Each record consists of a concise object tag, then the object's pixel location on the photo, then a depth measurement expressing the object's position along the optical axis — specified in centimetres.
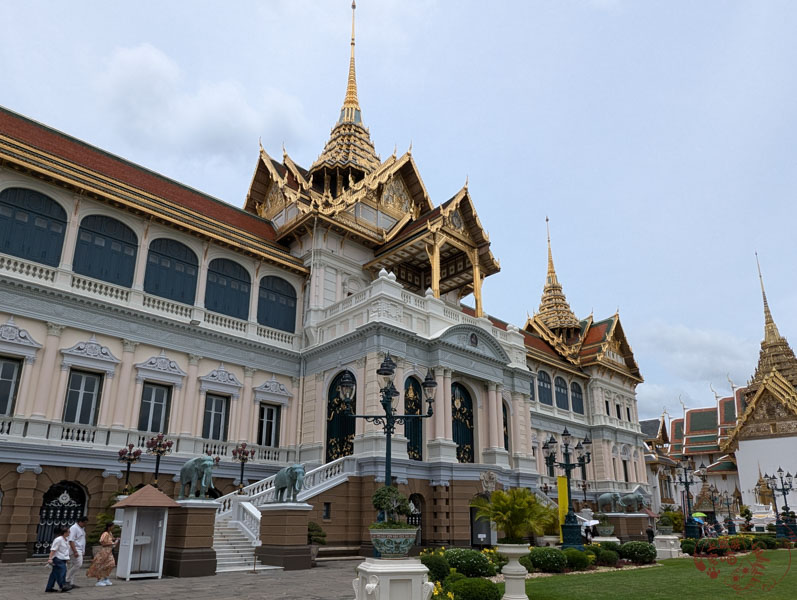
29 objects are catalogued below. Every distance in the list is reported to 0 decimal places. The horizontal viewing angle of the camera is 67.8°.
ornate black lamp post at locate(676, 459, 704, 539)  3209
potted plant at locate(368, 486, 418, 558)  957
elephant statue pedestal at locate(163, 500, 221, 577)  1404
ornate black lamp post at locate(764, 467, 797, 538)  3618
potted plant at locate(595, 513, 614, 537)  2500
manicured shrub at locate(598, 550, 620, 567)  1912
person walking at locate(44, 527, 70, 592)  1124
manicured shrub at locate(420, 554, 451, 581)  1352
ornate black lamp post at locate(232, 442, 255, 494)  1995
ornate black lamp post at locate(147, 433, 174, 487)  1750
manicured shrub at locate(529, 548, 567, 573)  1703
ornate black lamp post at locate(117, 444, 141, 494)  1733
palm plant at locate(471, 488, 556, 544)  1371
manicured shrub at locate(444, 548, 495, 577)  1469
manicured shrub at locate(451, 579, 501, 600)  1070
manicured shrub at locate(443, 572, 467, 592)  1128
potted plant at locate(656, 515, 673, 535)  2723
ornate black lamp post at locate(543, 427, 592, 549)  2042
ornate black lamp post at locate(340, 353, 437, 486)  1223
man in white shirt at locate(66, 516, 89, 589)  1217
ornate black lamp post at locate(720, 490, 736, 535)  6031
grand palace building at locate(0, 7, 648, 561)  1861
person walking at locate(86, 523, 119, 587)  1289
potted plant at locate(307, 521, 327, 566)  1836
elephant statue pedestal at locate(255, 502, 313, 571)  1591
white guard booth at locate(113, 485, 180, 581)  1343
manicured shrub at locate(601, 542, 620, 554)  2059
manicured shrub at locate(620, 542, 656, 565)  2022
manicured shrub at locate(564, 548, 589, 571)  1756
